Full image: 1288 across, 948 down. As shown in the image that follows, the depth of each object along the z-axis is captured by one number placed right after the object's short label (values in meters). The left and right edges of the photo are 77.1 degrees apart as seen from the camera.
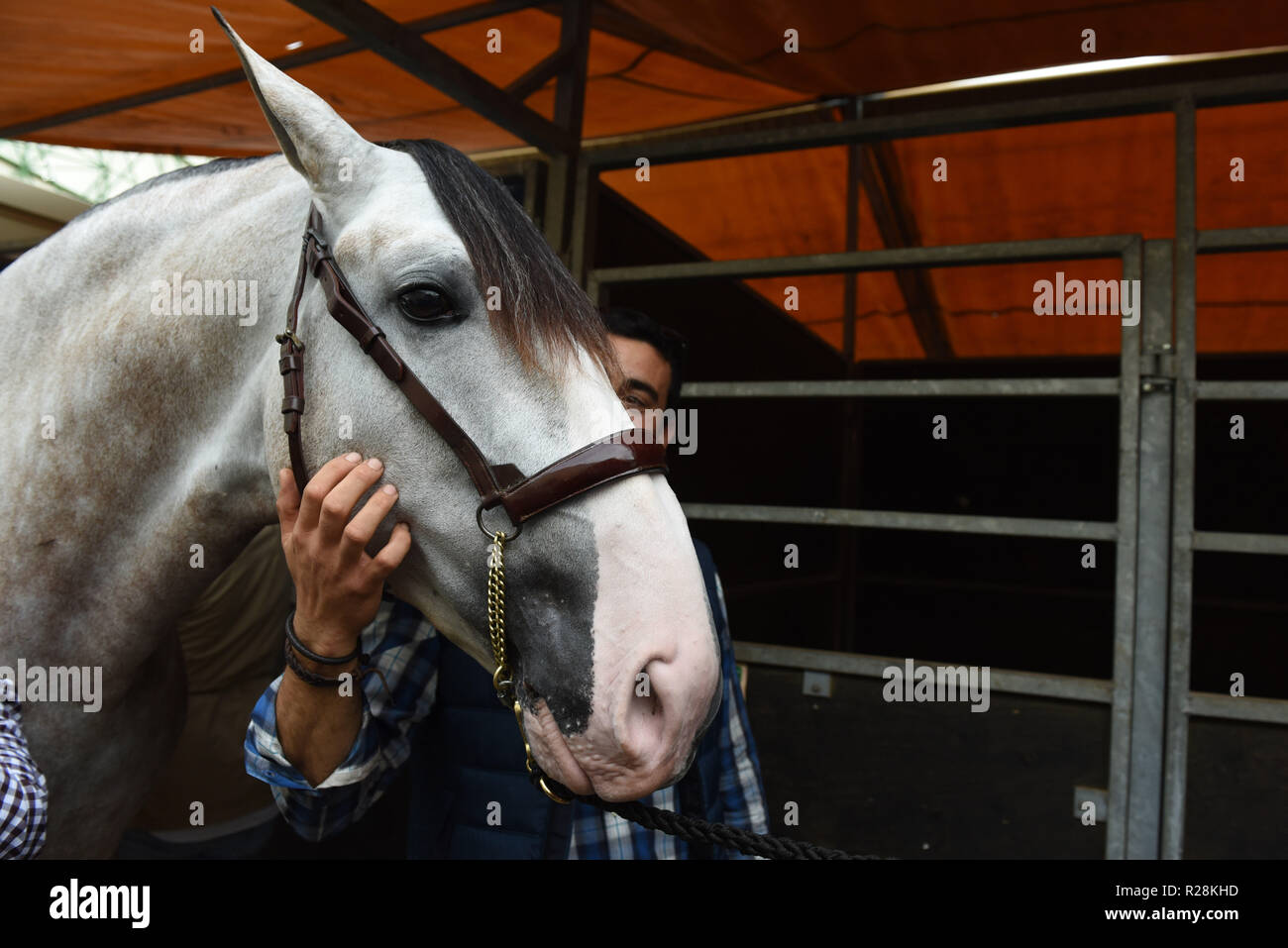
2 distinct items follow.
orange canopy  2.42
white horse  0.98
